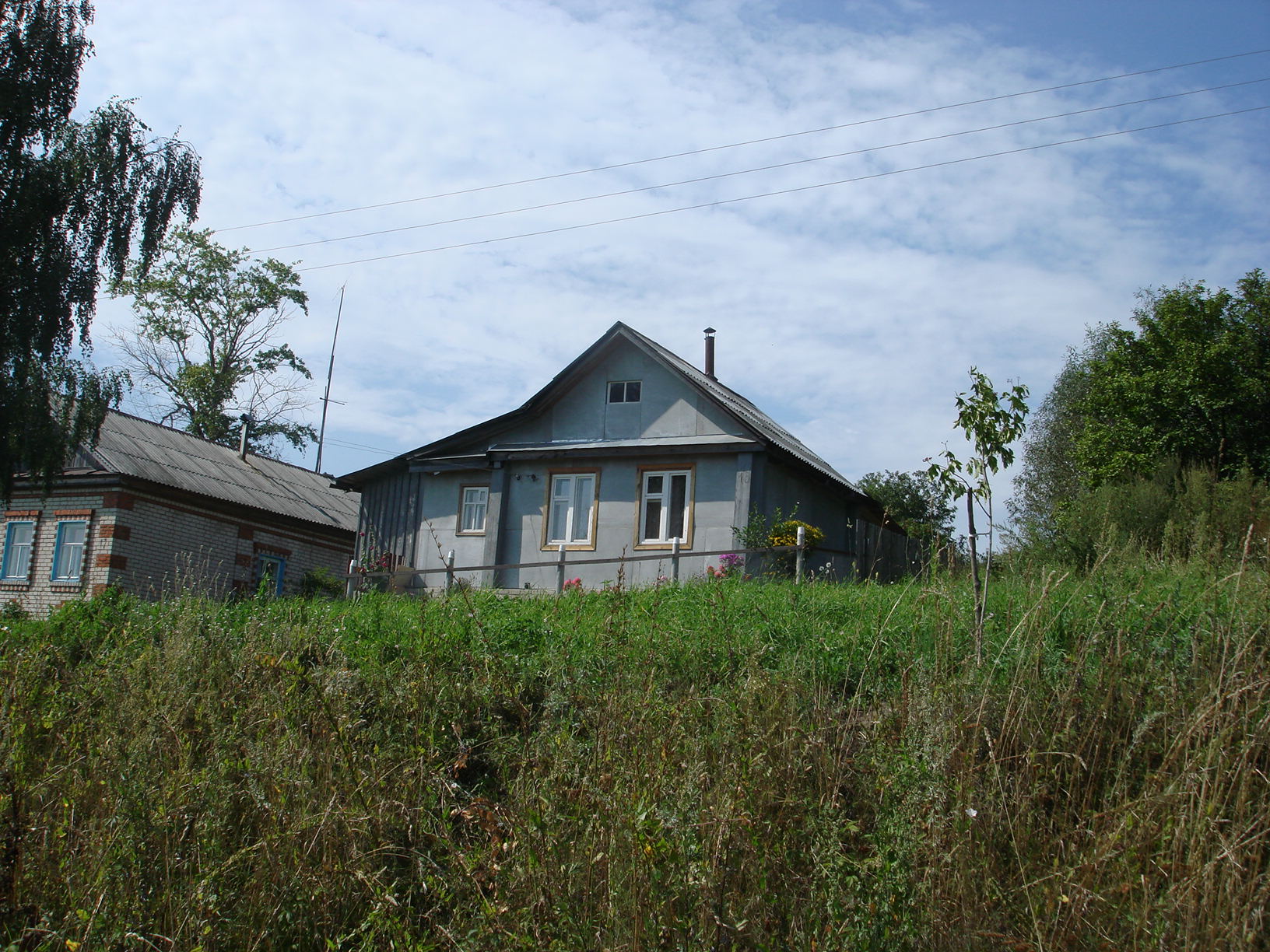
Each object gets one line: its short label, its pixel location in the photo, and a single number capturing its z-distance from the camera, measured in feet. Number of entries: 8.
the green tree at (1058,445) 126.82
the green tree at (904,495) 110.63
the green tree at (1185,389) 91.56
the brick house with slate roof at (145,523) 77.82
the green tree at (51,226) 49.62
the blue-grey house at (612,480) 62.28
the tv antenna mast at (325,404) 139.74
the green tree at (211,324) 127.85
